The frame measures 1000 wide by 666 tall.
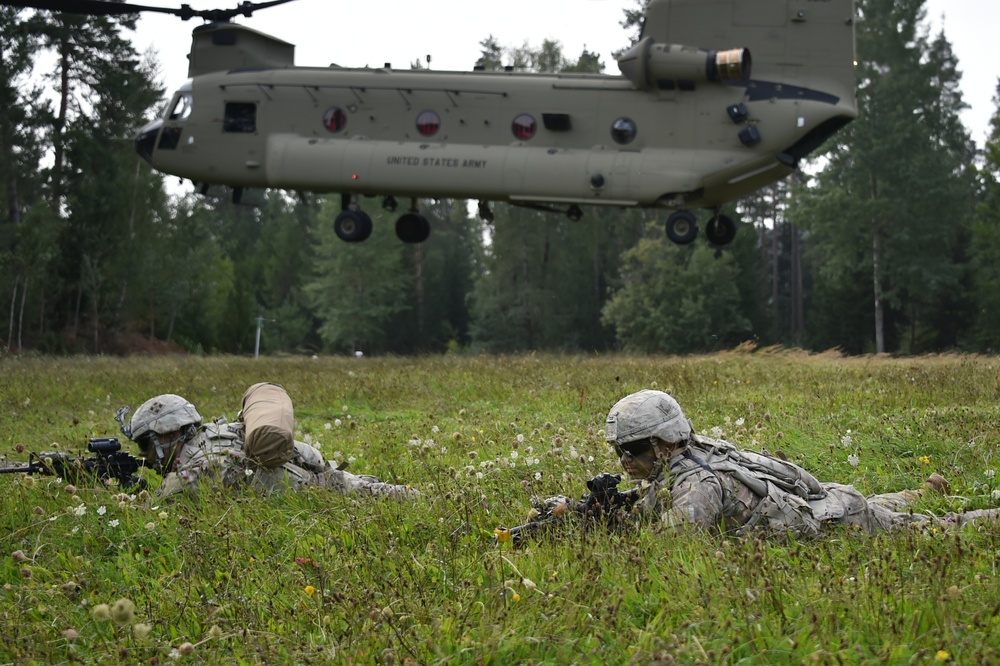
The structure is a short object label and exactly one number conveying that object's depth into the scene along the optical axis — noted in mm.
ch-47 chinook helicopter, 18734
